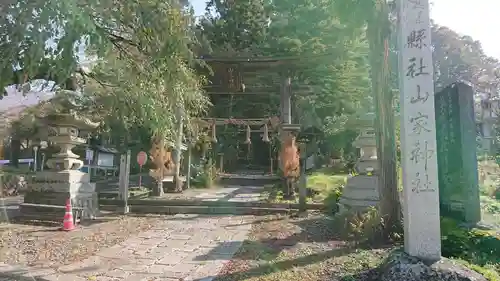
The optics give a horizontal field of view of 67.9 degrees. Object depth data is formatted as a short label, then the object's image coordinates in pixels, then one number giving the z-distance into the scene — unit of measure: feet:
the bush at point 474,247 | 17.47
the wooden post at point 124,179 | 37.78
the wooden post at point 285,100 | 53.11
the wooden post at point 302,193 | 36.02
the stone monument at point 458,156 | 22.71
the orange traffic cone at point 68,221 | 28.35
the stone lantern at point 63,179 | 33.30
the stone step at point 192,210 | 37.58
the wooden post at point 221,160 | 81.46
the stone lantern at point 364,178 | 29.40
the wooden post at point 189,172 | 60.64
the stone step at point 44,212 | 31.68
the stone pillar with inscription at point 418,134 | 15.74
